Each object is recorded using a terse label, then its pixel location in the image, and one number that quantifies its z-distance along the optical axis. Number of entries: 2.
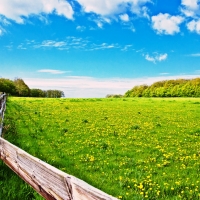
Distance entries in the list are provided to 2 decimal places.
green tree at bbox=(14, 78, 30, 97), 130.12
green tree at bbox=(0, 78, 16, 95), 111.00
